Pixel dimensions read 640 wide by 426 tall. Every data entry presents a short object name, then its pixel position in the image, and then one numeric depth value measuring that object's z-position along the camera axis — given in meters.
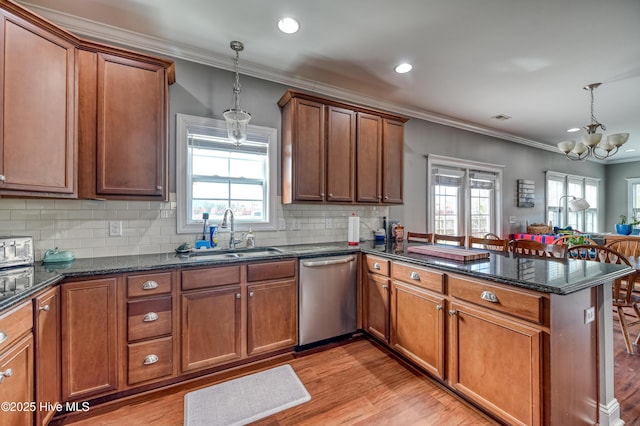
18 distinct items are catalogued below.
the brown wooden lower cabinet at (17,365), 1.24
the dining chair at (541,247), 2.44
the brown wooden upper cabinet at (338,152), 2.87
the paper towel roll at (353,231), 3.06
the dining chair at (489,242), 3.01
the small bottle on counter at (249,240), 2.81
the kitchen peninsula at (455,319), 1.46
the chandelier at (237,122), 2.38
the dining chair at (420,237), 3.24
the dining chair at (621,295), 2.42
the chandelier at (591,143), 3.26
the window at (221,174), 2.64
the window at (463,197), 4.39
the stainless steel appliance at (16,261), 1.56
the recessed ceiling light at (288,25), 2.20
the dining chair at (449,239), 2.92
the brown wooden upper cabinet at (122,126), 2.04
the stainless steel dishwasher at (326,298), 2.55
